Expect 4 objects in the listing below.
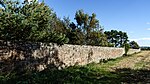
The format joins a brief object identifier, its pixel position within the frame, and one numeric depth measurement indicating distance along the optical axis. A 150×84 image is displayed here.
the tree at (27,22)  6.73
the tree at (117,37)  40.13
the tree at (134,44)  40.96
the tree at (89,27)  16.31
